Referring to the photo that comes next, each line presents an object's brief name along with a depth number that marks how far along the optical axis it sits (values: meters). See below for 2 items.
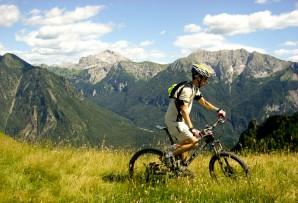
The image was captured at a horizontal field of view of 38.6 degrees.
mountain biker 9.97
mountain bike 10.11
